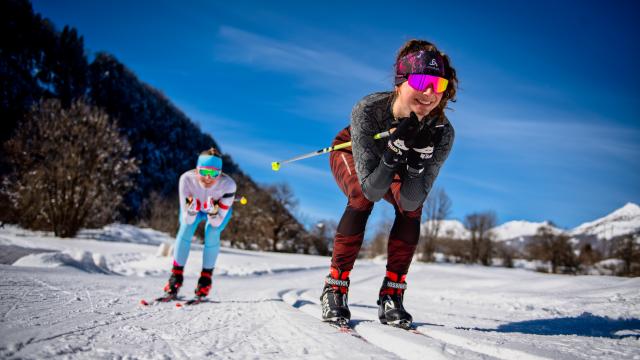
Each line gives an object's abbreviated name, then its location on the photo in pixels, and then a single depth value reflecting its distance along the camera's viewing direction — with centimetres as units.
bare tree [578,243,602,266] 2660
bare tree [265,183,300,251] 3678
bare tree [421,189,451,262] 3797
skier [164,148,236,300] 330
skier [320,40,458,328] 177
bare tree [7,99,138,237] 1370
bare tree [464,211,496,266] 4219
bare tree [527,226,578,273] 2795
